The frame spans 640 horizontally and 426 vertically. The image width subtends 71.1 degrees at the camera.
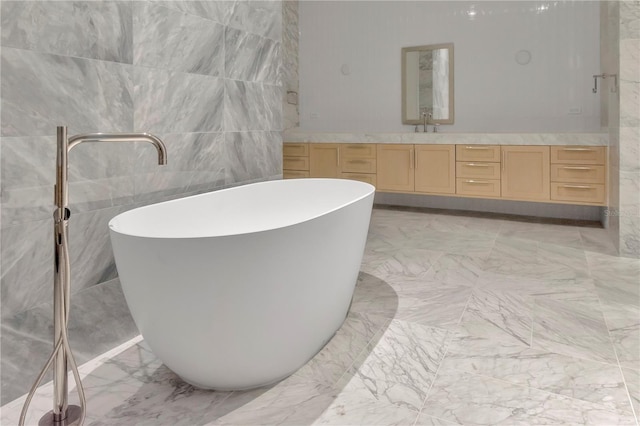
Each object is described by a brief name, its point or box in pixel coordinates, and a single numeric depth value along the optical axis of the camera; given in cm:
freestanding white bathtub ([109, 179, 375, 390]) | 135
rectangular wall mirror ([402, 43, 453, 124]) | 505
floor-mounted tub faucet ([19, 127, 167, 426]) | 124
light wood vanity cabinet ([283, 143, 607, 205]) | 400
